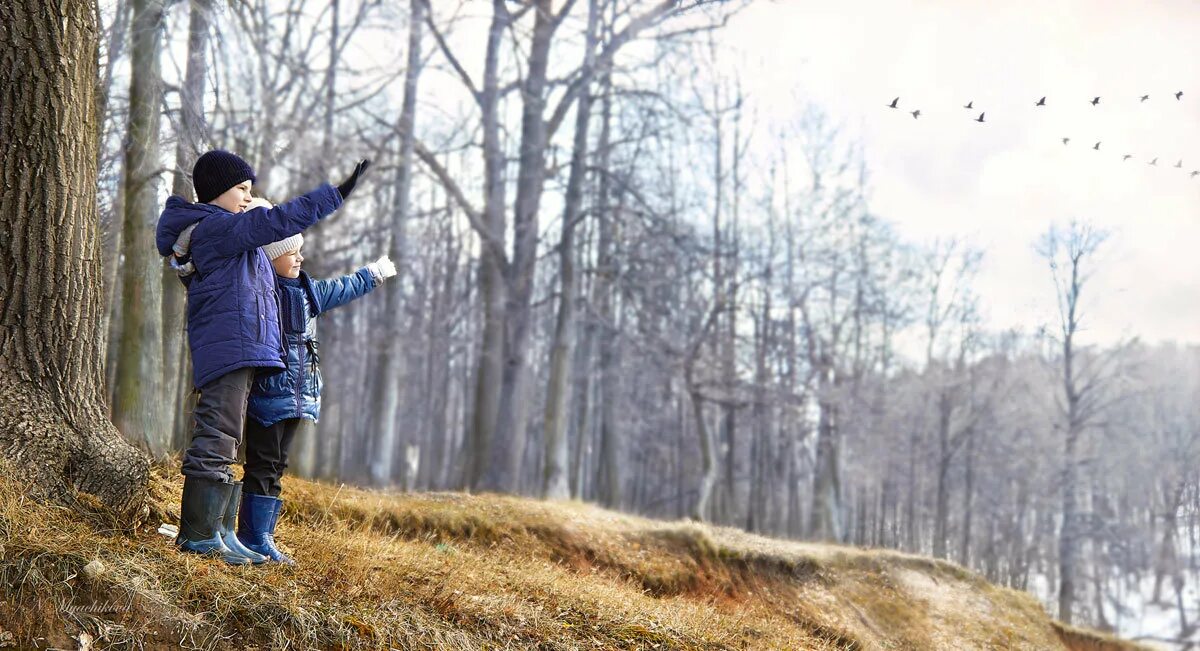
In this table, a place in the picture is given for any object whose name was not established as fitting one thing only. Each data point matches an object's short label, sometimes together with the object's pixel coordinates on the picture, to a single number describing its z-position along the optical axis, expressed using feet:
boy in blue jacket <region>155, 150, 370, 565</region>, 13.66
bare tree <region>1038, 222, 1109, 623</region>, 86.48
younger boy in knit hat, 14.99
